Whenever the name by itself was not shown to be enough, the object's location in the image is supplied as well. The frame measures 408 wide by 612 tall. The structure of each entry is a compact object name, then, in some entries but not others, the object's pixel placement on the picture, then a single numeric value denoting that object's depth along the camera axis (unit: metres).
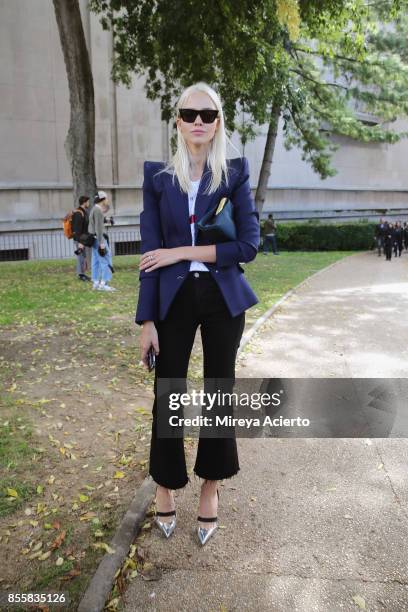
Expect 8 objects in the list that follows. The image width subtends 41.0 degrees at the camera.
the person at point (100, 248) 11.18
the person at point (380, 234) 25.62
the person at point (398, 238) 25.45
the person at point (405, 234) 27.88
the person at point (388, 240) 24.00
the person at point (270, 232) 22.94
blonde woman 2.74
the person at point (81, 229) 11.77
